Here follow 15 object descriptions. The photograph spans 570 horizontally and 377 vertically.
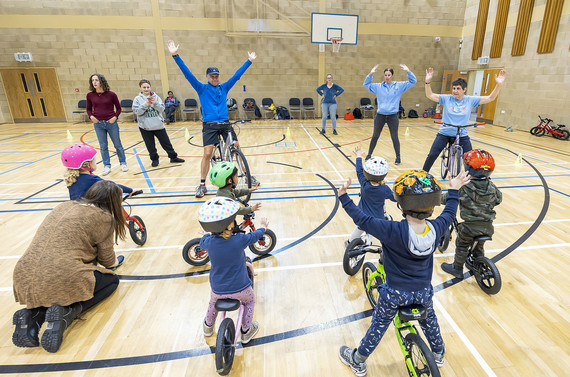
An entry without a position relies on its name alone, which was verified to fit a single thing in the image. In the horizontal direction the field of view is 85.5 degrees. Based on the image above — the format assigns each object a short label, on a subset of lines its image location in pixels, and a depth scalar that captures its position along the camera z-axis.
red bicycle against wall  9.66
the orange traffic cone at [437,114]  15.04
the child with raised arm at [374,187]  2.69
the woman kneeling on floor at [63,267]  2.26
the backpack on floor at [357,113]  14.69
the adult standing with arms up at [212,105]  4.59
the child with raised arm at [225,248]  1.90
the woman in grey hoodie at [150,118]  6.12
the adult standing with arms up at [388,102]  6.04
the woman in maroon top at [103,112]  5.80
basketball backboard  13.14
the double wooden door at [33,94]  13.32
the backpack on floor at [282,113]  14.45
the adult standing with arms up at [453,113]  4.59
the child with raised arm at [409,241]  1.60
